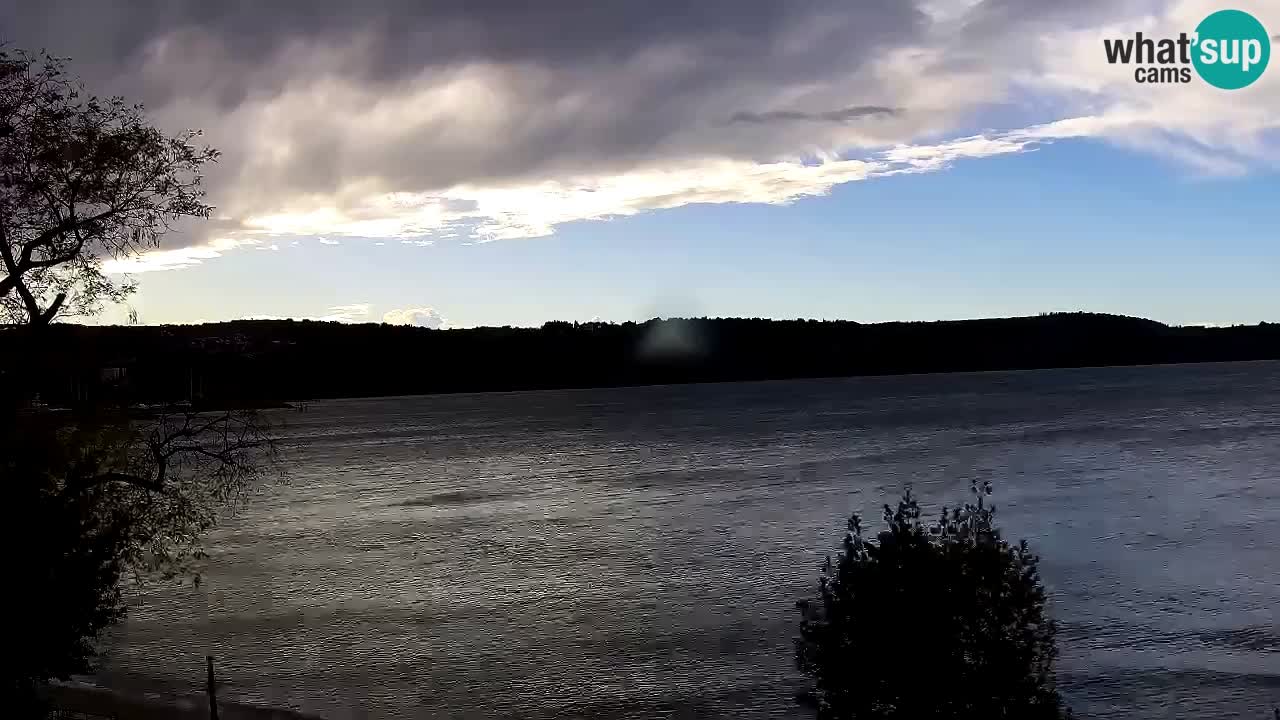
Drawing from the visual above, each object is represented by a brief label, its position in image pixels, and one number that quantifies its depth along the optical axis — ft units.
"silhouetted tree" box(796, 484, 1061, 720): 64.75
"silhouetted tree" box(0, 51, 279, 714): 57.16
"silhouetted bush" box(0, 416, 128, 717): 62.69
